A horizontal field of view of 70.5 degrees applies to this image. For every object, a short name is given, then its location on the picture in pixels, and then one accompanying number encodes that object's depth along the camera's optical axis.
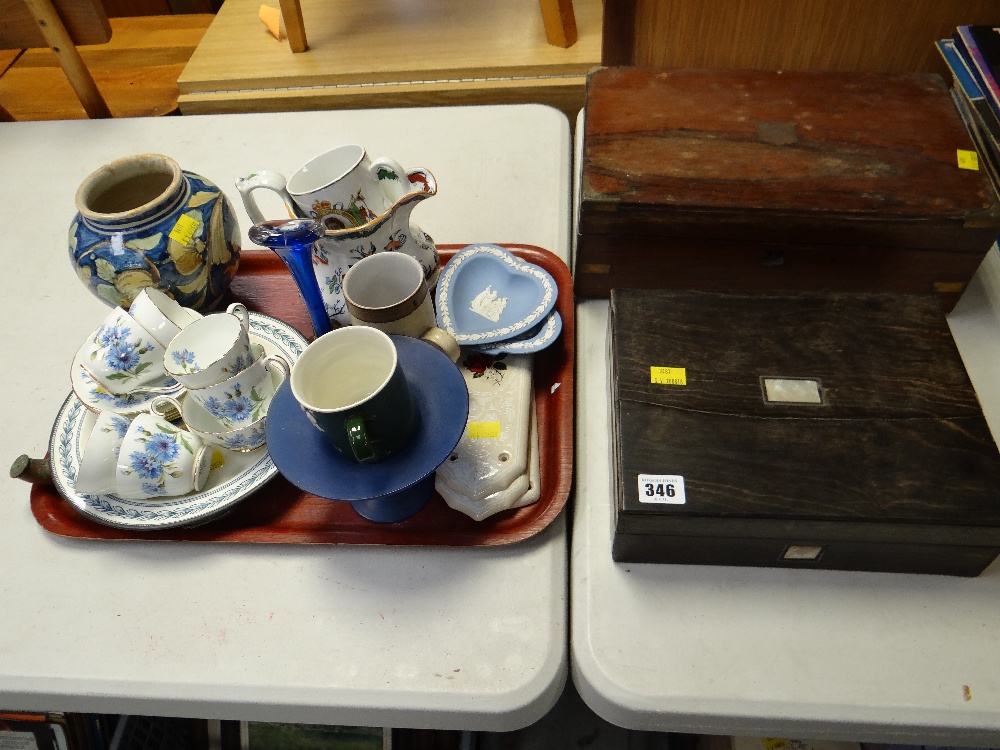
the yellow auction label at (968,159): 0.83
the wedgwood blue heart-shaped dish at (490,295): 0.85
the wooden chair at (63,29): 1.24
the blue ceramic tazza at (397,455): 0.64
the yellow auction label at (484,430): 0.76
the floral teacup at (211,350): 0.72
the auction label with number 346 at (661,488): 0.65
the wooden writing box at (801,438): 0.64
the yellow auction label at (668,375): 0.72
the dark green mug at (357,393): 0.62
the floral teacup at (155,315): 0.78
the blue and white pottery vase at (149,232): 0.79
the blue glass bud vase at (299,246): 0.70
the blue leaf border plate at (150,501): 0.73
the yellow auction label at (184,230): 0.81
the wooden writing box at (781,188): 0.80
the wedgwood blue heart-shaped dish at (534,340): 0.82
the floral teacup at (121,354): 0.78
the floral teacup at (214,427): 0.75
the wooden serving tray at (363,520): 0.73
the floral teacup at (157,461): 0.72
